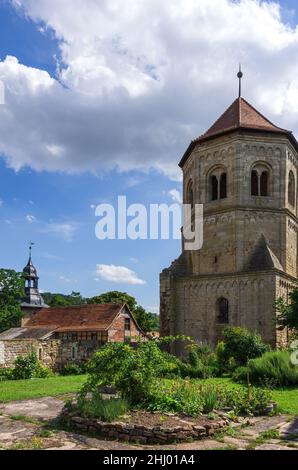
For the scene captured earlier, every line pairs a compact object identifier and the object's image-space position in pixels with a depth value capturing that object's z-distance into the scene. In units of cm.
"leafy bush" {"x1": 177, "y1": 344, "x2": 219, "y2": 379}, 1819
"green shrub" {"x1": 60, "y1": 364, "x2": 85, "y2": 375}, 2135
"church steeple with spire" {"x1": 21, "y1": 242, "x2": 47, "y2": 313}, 5938
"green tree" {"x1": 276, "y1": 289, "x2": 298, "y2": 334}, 1938
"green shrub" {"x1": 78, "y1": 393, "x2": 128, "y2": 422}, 873
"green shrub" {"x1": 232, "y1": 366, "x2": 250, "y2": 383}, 1598
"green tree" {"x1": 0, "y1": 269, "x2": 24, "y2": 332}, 4622
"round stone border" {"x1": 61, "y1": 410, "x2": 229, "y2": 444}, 796
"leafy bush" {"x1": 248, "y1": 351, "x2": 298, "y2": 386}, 1508
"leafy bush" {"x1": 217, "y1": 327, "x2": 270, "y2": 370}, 1939
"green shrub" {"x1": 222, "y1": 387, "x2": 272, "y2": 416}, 1042
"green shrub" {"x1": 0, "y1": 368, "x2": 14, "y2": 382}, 1881
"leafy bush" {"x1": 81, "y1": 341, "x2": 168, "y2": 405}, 972
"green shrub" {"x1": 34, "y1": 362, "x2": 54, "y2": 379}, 1948
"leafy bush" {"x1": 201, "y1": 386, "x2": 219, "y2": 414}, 959
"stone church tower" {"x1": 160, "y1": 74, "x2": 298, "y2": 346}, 2450
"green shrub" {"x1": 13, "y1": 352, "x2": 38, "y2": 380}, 1919
